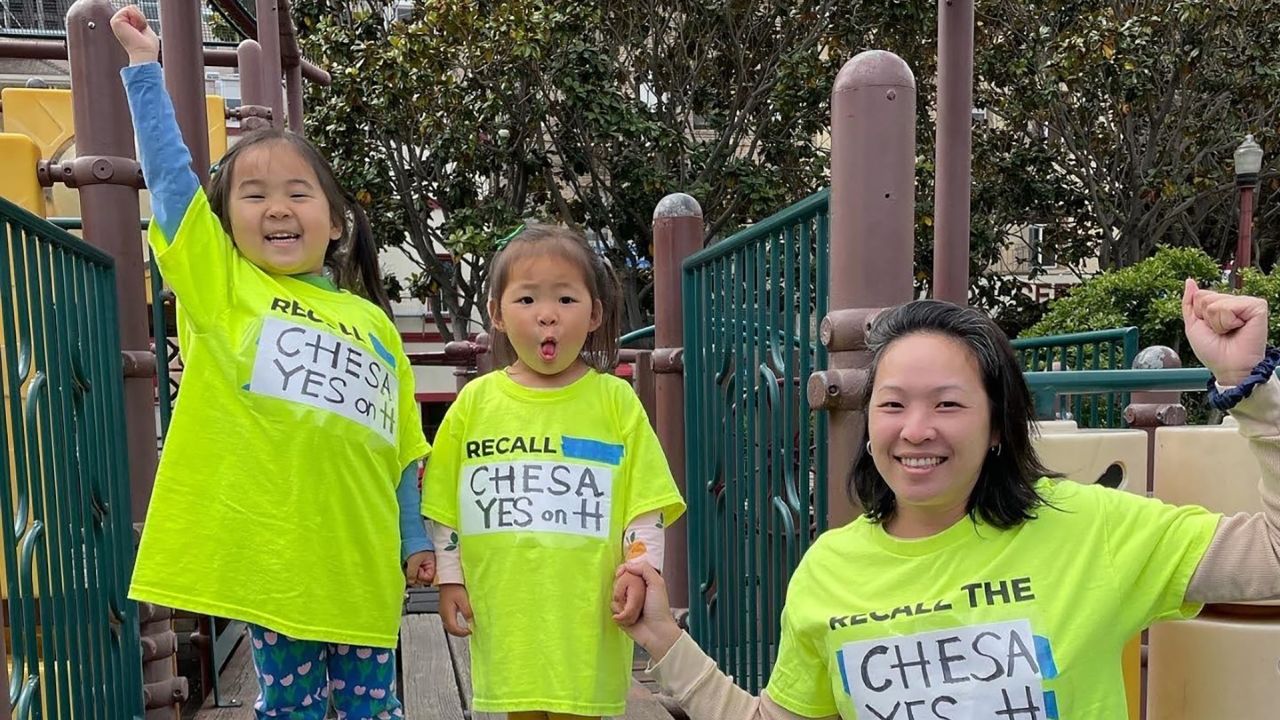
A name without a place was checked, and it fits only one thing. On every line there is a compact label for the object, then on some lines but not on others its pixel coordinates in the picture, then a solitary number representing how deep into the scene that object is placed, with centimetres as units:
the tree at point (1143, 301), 776
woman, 126
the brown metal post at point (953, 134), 335
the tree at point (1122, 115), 1107
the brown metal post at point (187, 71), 291
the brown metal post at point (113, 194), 260
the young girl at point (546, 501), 188
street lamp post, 975
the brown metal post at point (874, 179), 175
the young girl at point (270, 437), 180
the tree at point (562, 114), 1007
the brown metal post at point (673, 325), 330
